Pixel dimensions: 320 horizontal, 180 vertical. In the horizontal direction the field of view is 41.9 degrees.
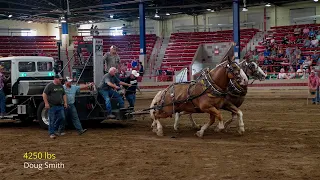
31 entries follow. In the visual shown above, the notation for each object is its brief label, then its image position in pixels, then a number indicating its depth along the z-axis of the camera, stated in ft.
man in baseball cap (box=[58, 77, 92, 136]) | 34.99
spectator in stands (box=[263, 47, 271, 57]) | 91.15
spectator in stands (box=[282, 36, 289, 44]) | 94.12
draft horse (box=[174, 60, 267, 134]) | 32.32
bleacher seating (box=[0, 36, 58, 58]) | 116.11
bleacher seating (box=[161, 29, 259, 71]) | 106.11
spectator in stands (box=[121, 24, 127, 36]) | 134.65
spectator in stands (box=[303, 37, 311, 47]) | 90.48
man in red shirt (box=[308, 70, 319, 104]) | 55.93
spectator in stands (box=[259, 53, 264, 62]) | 87.45
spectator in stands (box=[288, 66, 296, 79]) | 76.33
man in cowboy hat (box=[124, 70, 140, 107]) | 41.37
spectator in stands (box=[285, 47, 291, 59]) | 87.54
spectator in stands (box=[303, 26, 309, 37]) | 95.65
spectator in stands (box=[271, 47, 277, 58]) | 90.07
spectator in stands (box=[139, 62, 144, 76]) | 91.75
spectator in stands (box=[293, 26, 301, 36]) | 97.29
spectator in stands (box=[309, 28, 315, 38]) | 93.40
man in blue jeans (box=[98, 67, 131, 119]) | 36.73
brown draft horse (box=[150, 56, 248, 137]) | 30.60
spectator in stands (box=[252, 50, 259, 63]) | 91.07
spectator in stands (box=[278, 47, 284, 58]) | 89.12
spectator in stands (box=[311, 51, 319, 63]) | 83.32
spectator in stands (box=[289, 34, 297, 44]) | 93.95
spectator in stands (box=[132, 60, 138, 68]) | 95.60
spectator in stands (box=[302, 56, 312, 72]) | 78.38
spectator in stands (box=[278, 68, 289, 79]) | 76.33
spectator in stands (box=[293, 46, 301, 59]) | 86.14
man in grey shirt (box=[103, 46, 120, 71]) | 39.45
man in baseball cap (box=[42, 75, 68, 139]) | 33.06
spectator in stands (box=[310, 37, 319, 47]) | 89.37
